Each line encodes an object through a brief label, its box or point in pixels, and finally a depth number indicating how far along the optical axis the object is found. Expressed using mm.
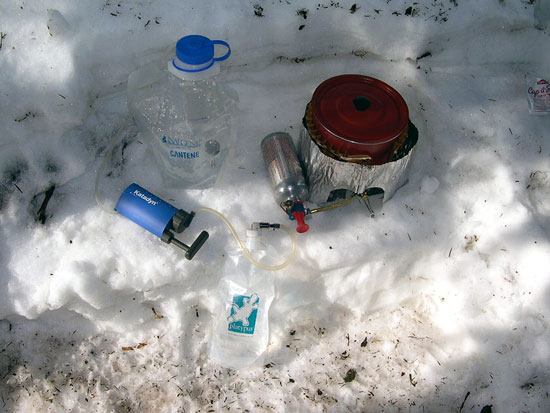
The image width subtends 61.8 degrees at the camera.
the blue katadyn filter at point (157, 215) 1904
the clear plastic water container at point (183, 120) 1984
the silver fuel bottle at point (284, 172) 2008
